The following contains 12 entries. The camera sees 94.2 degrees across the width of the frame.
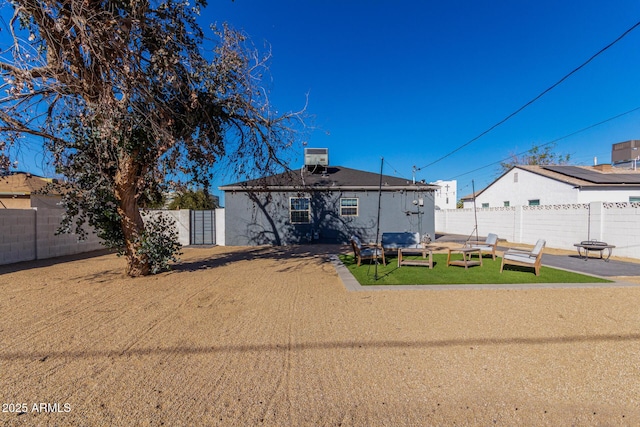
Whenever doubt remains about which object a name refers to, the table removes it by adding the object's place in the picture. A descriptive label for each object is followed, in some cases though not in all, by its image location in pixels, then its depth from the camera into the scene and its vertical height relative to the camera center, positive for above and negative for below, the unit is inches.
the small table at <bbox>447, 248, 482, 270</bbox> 317.5 -54.6
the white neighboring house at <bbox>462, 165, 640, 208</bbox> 581.3 +58.8
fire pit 361.2 -40.5
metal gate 584.7 -36.3
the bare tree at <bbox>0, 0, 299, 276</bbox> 195.9 +83.9
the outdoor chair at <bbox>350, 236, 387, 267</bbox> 330.1 -46.4
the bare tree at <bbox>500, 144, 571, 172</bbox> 1272.1 +233.5
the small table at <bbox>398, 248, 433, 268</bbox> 315.9 -54.8
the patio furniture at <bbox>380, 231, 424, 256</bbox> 390.9 -39.2
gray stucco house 568.4 -4.1
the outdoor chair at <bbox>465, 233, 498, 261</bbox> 355.0 -42.5
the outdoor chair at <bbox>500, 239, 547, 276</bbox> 281.1 -44.4
